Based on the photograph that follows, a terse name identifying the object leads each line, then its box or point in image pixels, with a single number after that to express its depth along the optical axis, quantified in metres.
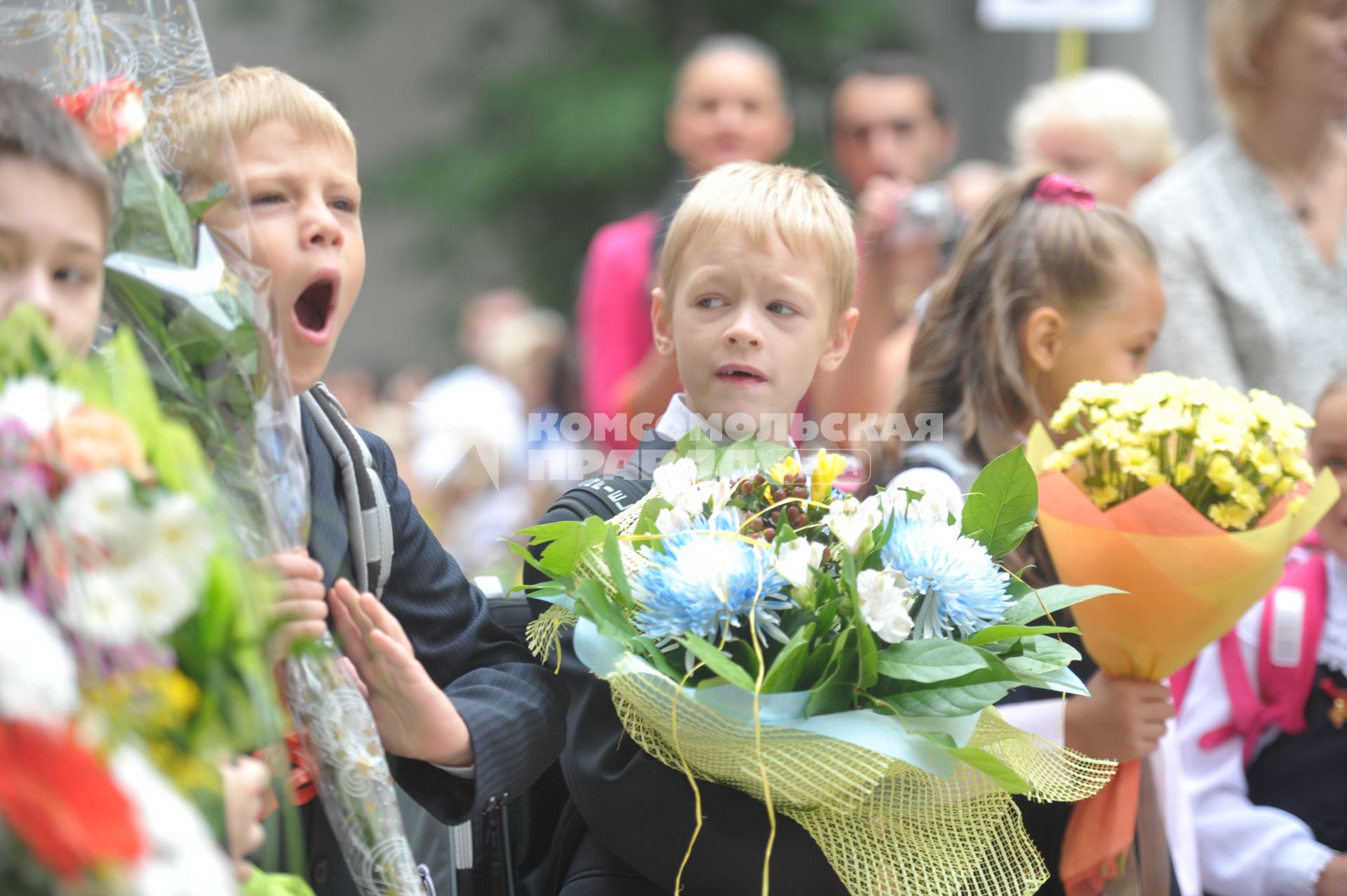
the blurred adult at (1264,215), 6.80
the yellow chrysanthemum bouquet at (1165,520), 4.36
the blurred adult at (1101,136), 8.55
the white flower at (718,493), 3.77
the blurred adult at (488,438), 12.33
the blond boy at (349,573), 3.61
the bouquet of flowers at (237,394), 3.16
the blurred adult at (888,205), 7.00
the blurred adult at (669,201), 7.99
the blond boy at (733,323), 4.12
